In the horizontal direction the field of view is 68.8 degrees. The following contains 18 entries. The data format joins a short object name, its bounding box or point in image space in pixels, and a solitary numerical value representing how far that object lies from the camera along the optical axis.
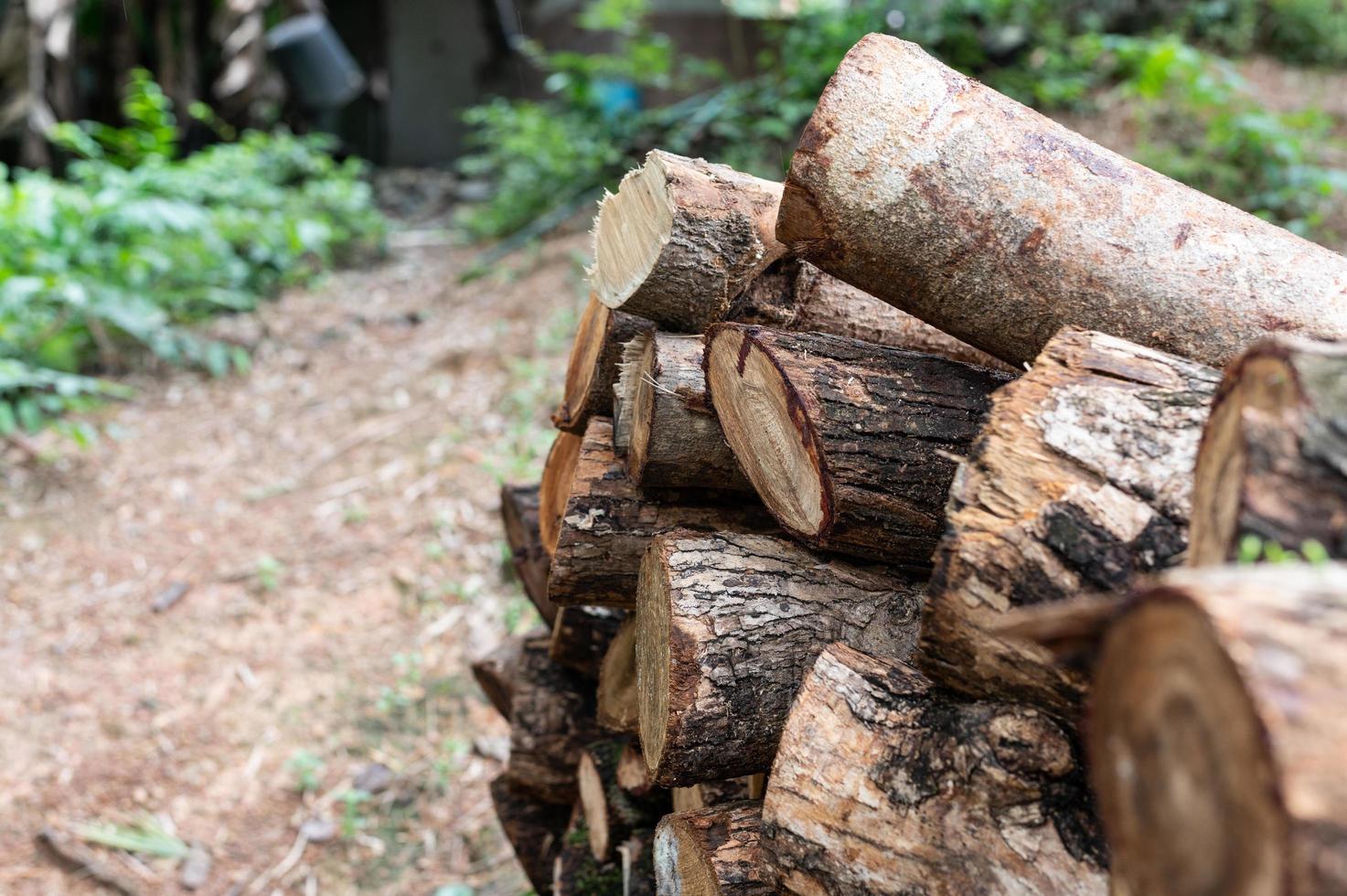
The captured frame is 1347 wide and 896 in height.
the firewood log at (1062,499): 1.01
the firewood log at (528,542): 2.29
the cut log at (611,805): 1.95
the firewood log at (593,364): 1.82
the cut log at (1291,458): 0.79
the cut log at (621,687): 1.84
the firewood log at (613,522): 1.77
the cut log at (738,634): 1.41
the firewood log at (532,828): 2.38
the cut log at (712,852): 1.38
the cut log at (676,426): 1.64
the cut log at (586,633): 2.13
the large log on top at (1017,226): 1.39
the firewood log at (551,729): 2.26
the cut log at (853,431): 1.38
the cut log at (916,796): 1.08
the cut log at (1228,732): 0.59
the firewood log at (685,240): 1.56
